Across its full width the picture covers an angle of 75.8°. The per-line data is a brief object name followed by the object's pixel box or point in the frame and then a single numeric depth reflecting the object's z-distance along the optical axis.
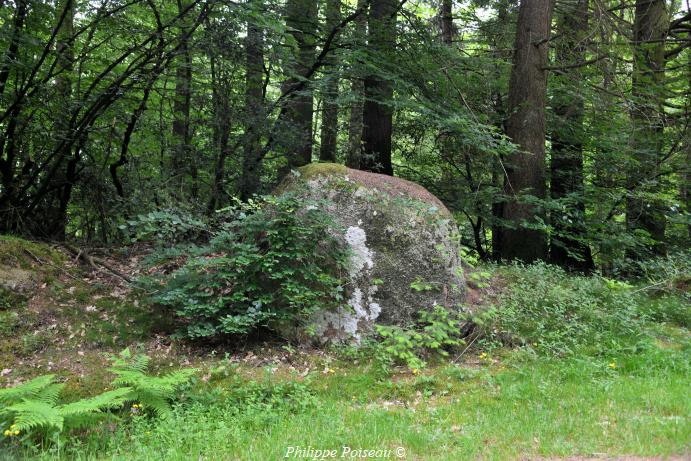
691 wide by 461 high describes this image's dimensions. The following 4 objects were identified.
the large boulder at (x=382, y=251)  6.02
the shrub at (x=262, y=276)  5.50
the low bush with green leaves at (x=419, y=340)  5.23
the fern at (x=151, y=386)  4.09
